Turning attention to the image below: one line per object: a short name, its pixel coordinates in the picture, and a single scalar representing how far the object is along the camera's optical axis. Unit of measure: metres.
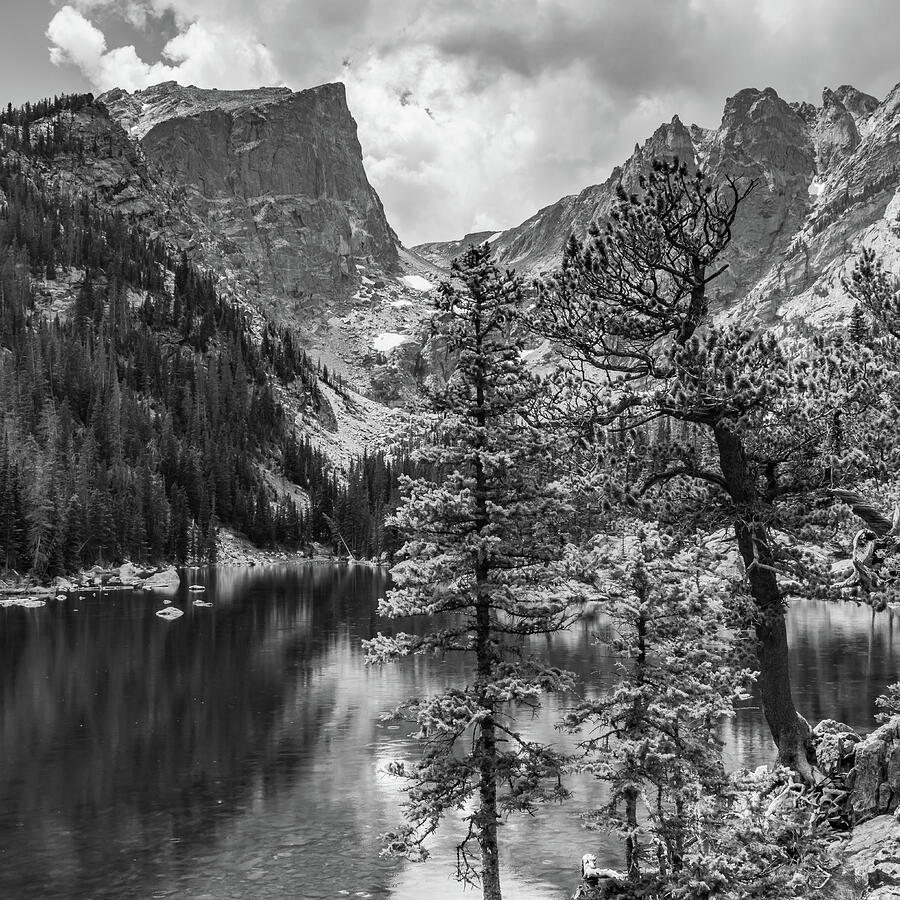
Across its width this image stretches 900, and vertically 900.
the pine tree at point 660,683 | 19.73
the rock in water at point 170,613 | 77.68
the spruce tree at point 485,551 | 19.20
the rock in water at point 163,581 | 108.38
